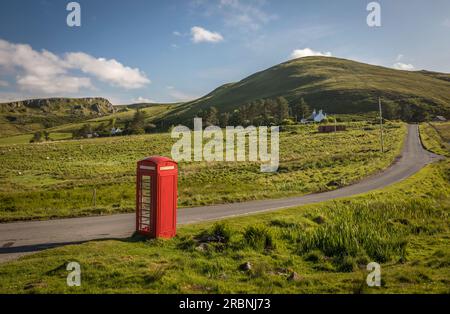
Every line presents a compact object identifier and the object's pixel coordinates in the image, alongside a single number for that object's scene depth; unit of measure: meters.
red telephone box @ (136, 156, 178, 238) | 11.43
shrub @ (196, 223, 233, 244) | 11.77
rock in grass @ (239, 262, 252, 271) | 9.47
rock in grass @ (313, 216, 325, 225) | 15.36
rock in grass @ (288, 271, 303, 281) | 8.68
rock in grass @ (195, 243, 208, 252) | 10.89
